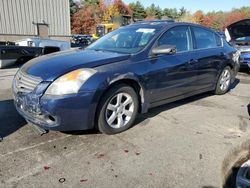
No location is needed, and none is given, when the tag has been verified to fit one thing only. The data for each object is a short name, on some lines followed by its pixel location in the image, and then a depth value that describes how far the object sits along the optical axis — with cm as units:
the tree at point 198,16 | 5269
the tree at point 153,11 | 5656
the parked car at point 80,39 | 2090
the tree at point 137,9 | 5418
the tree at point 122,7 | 4574
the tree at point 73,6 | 3783
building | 1401
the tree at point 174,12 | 5950
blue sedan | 264
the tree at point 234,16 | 4861
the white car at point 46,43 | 807
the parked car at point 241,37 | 679
